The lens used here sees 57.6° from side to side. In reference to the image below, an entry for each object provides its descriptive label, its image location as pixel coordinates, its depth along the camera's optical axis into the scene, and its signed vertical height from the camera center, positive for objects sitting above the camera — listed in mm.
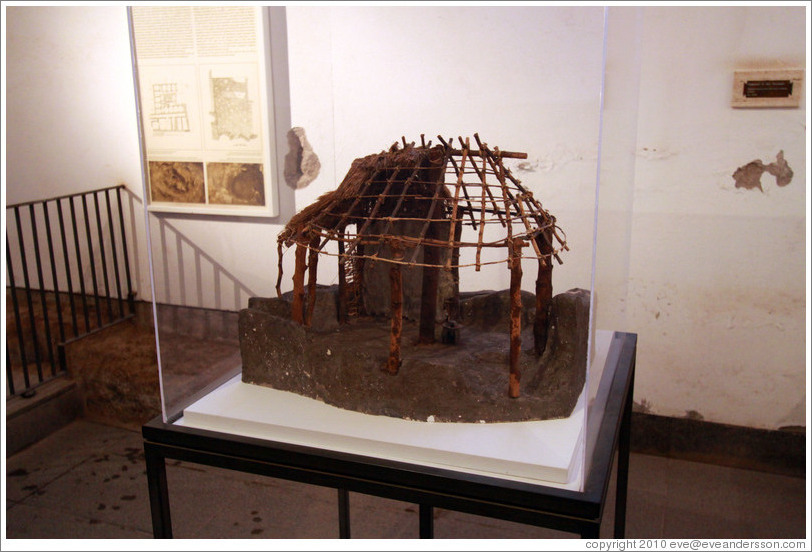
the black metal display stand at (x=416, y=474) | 1945 -1016
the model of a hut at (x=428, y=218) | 2244 -333
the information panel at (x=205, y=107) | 2420 +24
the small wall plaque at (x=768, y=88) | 3518 +96
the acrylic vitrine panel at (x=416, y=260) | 2174 -496
